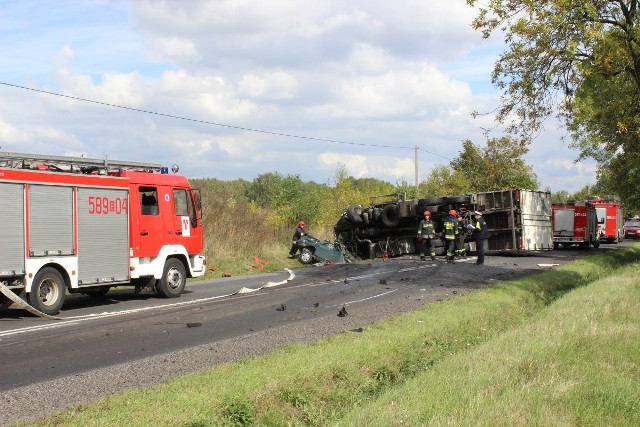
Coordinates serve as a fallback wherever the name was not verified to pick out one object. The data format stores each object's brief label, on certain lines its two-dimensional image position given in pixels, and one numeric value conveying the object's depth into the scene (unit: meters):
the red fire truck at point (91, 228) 13.08
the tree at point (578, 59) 17.19
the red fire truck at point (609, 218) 48.97
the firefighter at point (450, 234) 25.22
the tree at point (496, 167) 51.25
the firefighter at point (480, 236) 24.05
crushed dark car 27.75
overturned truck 28.36
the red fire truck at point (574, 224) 41.38
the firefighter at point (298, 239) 27.64
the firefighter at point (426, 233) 26.20
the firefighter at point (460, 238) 26.11
